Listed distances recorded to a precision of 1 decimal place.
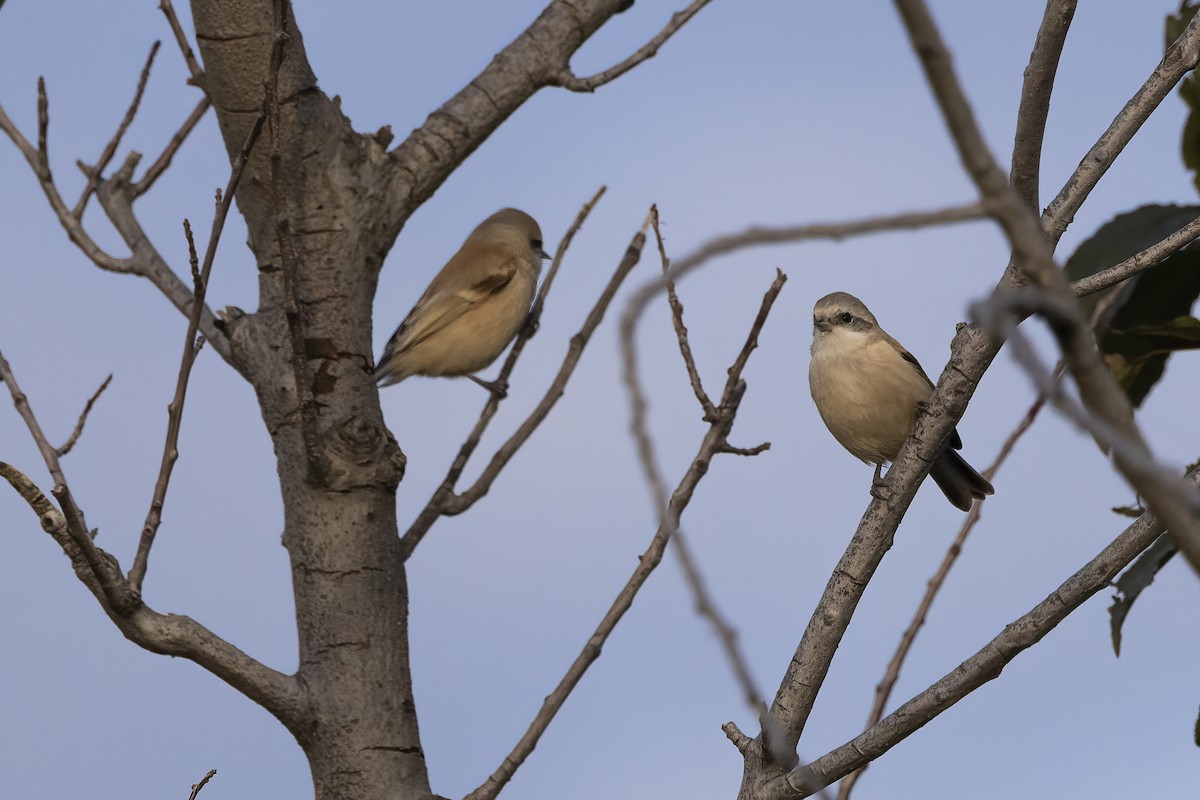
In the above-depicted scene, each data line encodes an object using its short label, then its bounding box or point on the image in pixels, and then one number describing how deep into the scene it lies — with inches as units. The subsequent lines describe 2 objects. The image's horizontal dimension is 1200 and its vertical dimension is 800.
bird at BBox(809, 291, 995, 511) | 328.2
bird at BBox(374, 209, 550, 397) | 446.3
